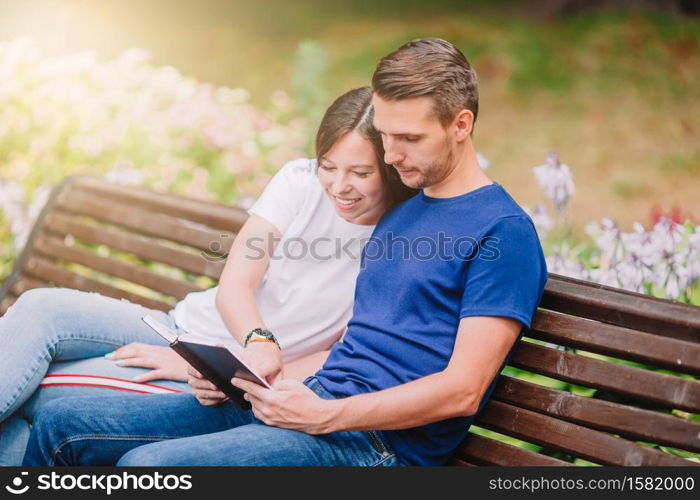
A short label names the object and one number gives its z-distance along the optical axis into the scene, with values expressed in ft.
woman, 17.49
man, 14.60
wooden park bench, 14.71
